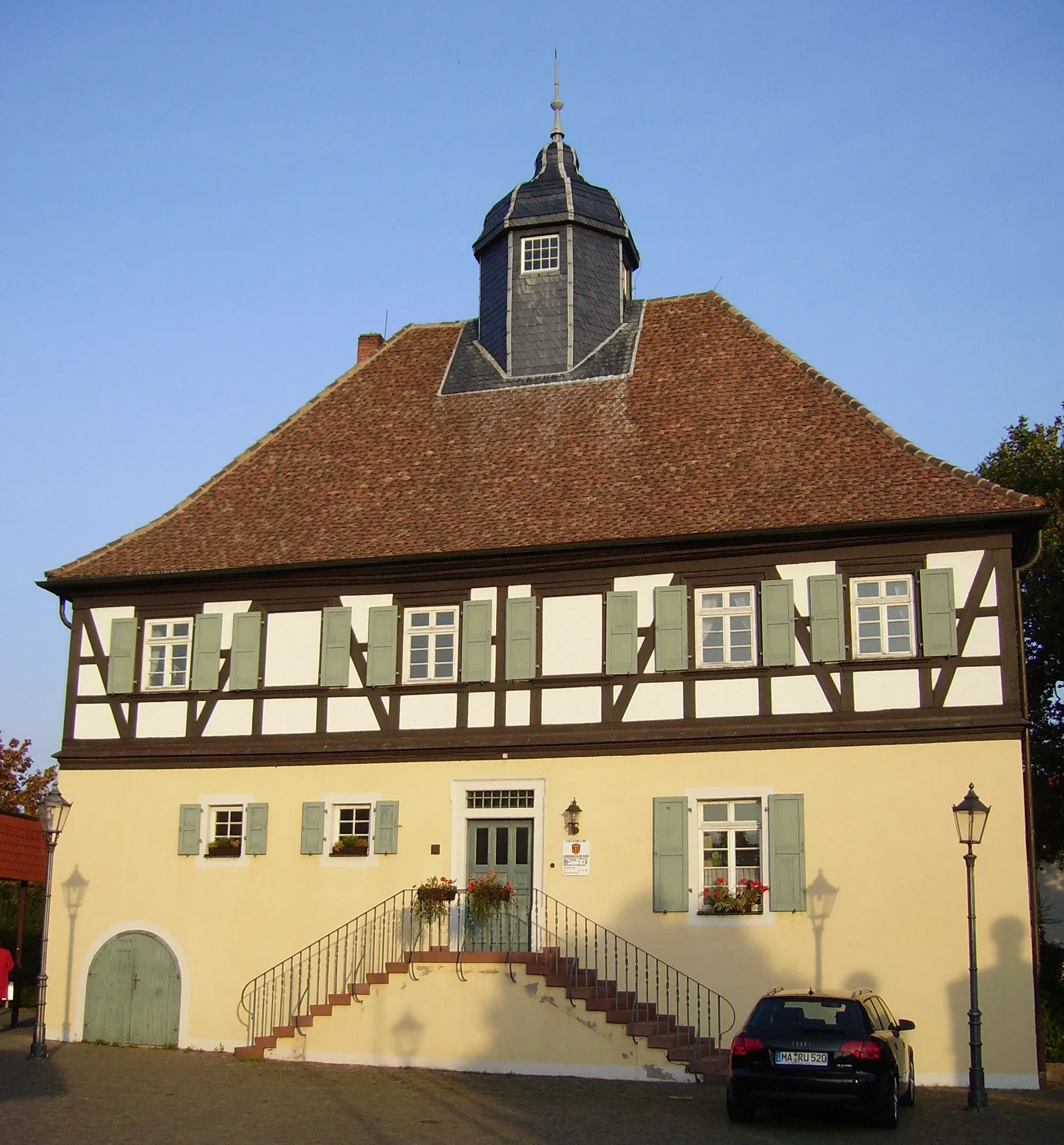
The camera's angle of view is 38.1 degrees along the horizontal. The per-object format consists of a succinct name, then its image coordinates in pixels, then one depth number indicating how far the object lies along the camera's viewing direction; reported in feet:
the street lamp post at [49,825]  67.51
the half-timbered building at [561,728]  63.82
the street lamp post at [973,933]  54.44
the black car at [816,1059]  46.62
